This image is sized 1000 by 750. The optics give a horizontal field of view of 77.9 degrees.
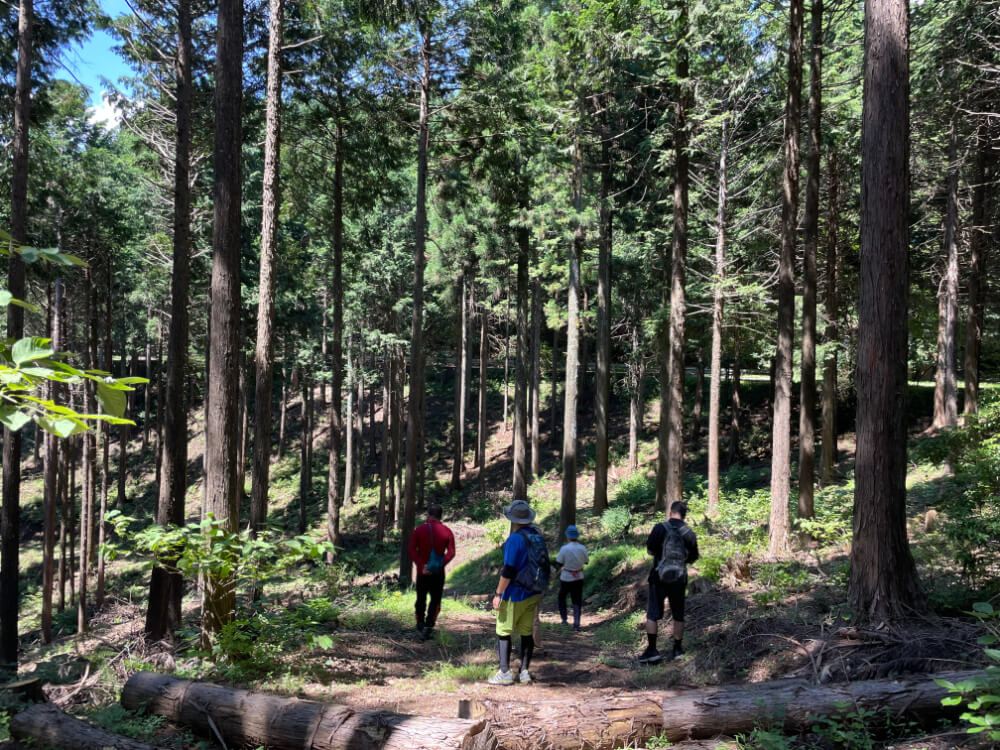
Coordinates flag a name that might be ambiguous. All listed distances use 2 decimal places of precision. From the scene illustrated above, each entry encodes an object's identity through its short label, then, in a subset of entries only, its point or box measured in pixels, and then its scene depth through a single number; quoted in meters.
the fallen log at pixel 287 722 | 4.16
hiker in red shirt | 8.27
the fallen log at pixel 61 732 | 4.12
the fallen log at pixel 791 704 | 4.27
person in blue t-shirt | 6.38
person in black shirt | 7.44
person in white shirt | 10.06
